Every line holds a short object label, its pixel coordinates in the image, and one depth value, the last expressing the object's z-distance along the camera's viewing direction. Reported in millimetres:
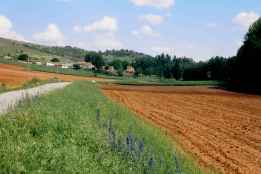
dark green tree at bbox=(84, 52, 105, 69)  190875
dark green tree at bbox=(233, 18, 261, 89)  73312
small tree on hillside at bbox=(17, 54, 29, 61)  184475
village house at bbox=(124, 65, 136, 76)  183500
